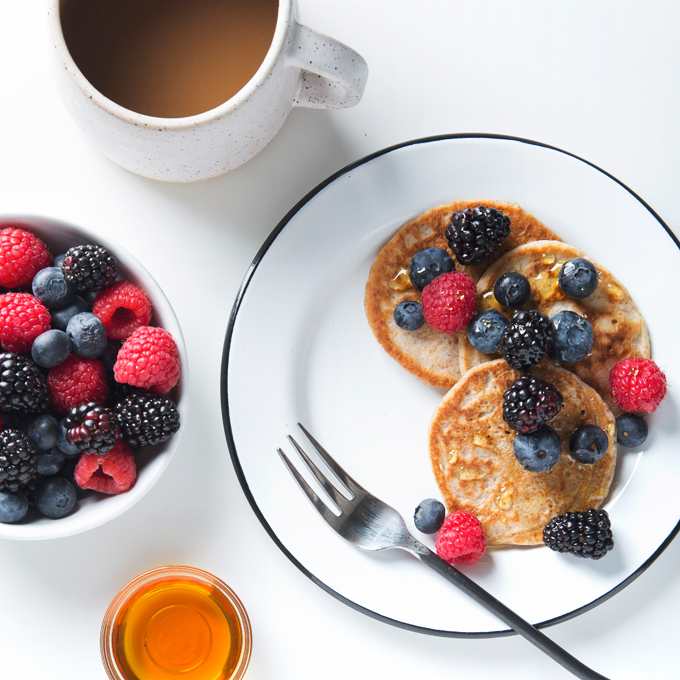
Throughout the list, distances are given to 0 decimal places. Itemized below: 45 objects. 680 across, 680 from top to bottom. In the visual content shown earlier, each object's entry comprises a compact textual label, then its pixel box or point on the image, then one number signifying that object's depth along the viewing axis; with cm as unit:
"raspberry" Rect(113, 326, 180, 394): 67
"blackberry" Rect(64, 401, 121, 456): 66
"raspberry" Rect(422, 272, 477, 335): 71
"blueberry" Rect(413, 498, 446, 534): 73
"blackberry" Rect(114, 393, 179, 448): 67
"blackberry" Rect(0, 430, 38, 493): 66
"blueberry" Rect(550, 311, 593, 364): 70
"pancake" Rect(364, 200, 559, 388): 73
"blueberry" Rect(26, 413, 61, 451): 67
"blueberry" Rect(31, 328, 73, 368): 67
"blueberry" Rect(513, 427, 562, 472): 71
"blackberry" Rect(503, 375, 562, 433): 70
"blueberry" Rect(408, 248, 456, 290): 72
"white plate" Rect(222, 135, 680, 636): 72
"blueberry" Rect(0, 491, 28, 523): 67
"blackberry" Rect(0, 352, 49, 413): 66
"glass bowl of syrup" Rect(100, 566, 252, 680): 73
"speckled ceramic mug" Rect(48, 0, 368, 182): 65
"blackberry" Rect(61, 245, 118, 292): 68
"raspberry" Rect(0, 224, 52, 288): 68
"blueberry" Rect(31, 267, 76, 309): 68
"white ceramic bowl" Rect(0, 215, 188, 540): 68
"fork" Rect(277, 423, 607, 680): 71
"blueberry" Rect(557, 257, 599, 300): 71
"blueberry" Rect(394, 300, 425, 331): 72
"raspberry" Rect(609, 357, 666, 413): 71
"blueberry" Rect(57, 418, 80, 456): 67
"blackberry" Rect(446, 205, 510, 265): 71
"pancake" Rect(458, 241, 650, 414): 72
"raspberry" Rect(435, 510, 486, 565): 72
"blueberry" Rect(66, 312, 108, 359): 67
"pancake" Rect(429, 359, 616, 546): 73
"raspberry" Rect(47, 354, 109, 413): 67
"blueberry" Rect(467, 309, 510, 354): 71
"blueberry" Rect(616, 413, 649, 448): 72
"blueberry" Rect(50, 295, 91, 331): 68
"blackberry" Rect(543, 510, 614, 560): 71
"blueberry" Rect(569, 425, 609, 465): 71
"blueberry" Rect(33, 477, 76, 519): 68
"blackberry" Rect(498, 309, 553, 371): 70
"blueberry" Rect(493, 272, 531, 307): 71
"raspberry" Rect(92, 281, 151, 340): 68
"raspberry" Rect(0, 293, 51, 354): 67
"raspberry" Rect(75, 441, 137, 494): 67
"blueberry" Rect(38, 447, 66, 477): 68
